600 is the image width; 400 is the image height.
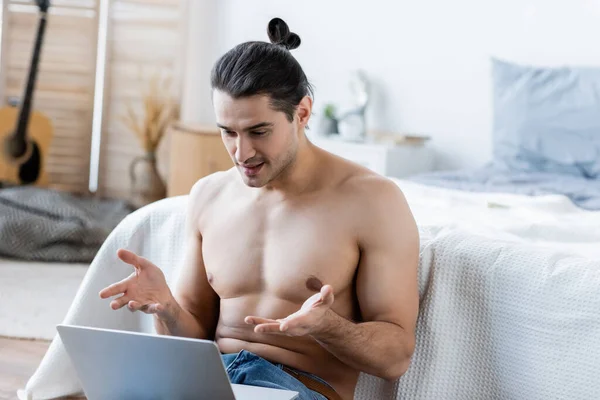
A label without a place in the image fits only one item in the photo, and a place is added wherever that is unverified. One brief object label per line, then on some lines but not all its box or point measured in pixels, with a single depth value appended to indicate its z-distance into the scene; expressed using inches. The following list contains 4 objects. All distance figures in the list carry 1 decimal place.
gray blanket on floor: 153.5
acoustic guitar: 175.5
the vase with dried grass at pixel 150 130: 184.1
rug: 116.4
